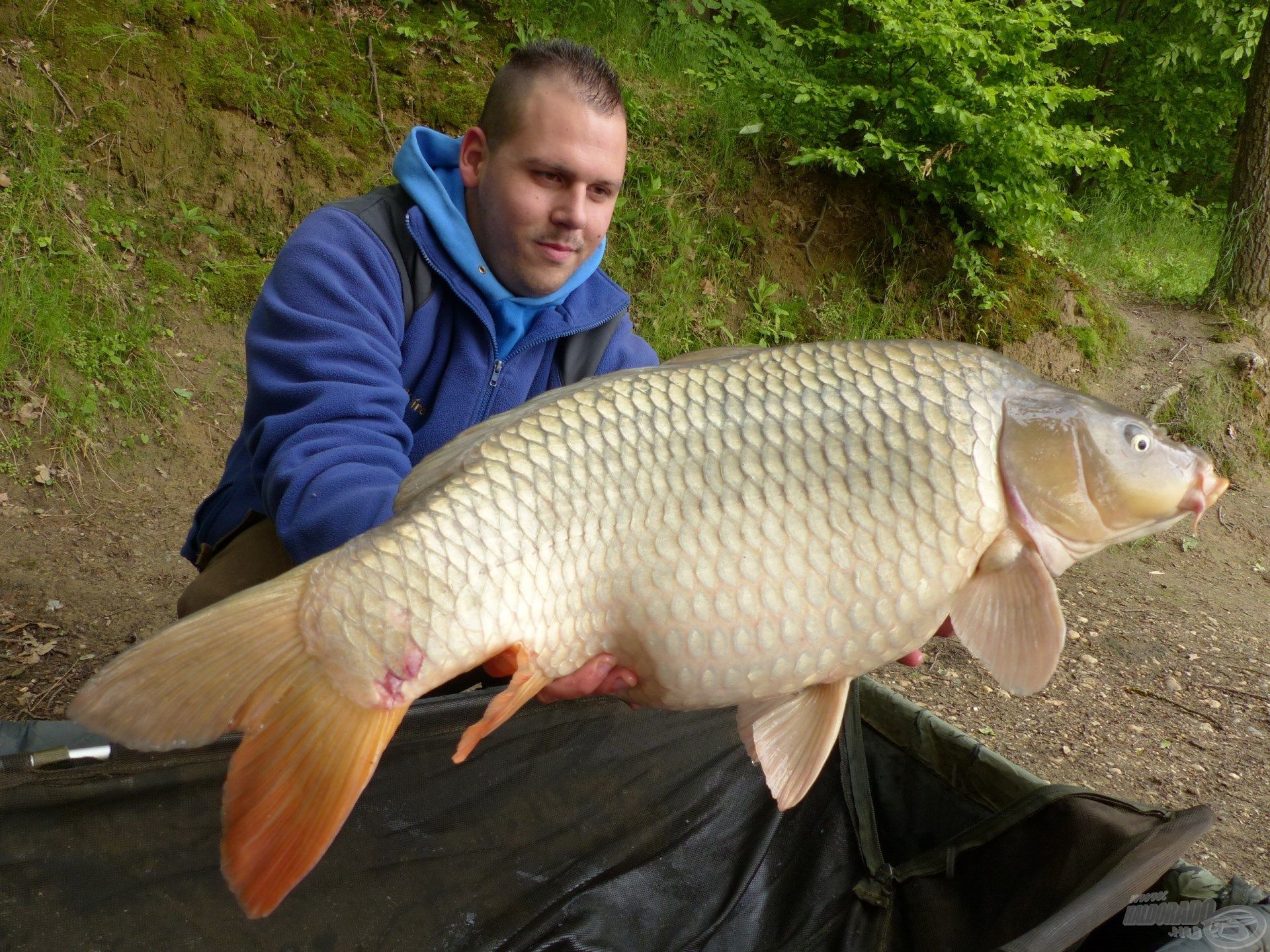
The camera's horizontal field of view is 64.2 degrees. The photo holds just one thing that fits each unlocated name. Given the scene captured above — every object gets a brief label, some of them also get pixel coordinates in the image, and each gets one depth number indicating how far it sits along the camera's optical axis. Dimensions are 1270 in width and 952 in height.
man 1.33
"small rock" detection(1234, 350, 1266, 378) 4.23
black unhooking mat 1.13
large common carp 0.88
